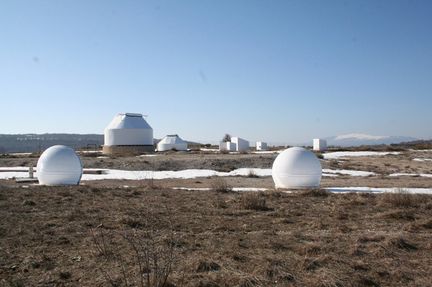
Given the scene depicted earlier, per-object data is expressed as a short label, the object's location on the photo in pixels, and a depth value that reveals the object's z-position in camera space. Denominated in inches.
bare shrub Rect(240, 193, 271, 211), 541.1
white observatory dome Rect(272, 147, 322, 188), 764.0
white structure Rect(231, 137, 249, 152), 2805.1
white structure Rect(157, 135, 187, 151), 2749.0
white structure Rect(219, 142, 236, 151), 2788.9
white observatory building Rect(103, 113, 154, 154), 2322.8
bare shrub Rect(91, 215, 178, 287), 248.1
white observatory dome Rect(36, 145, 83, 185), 858.8
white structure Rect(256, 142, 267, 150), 2872.8
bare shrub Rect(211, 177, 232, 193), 738.8
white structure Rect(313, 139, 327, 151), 2490.2
